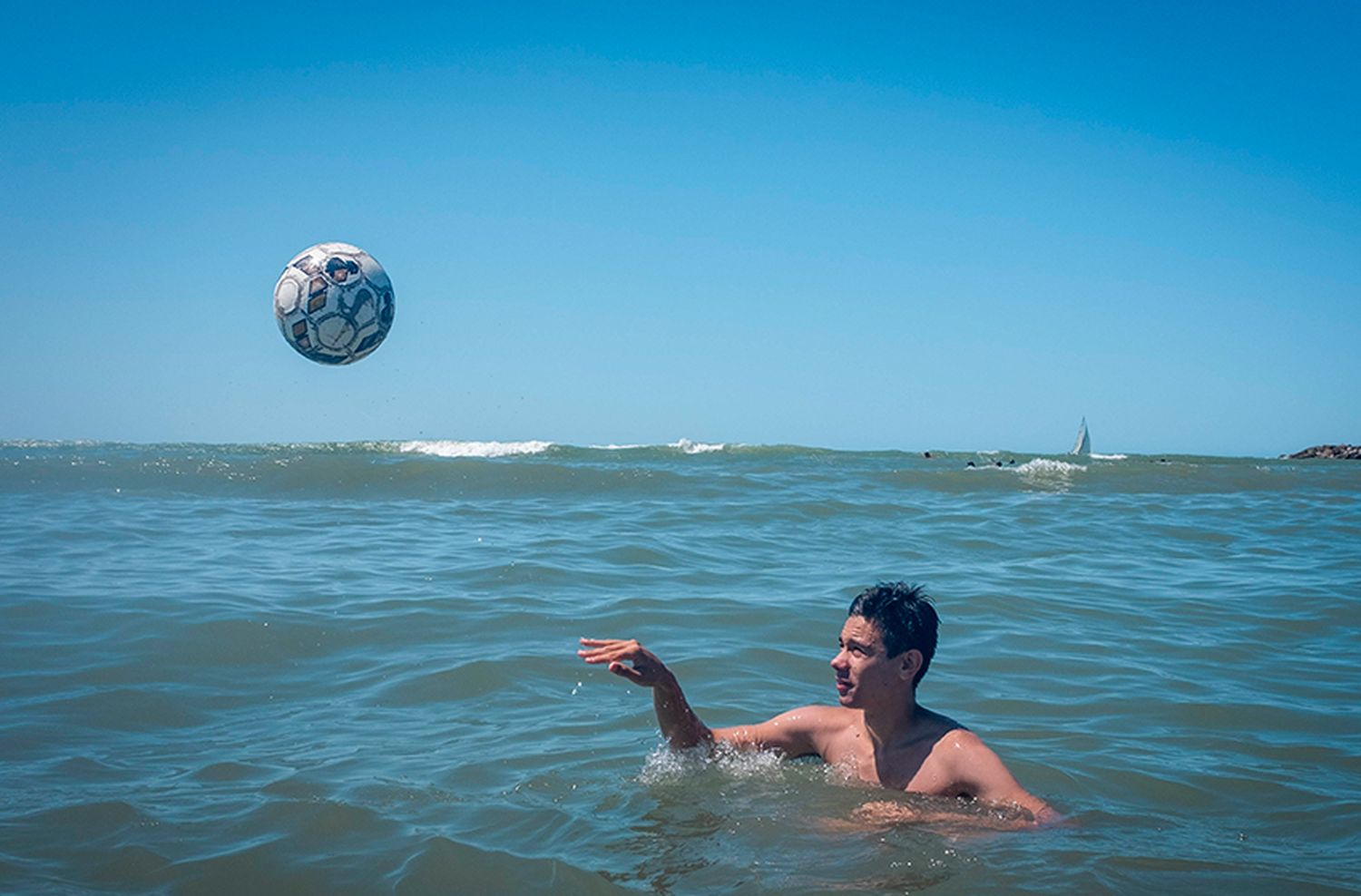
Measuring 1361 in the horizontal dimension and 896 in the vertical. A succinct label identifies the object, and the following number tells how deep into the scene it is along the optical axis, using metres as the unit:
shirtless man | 3.90
